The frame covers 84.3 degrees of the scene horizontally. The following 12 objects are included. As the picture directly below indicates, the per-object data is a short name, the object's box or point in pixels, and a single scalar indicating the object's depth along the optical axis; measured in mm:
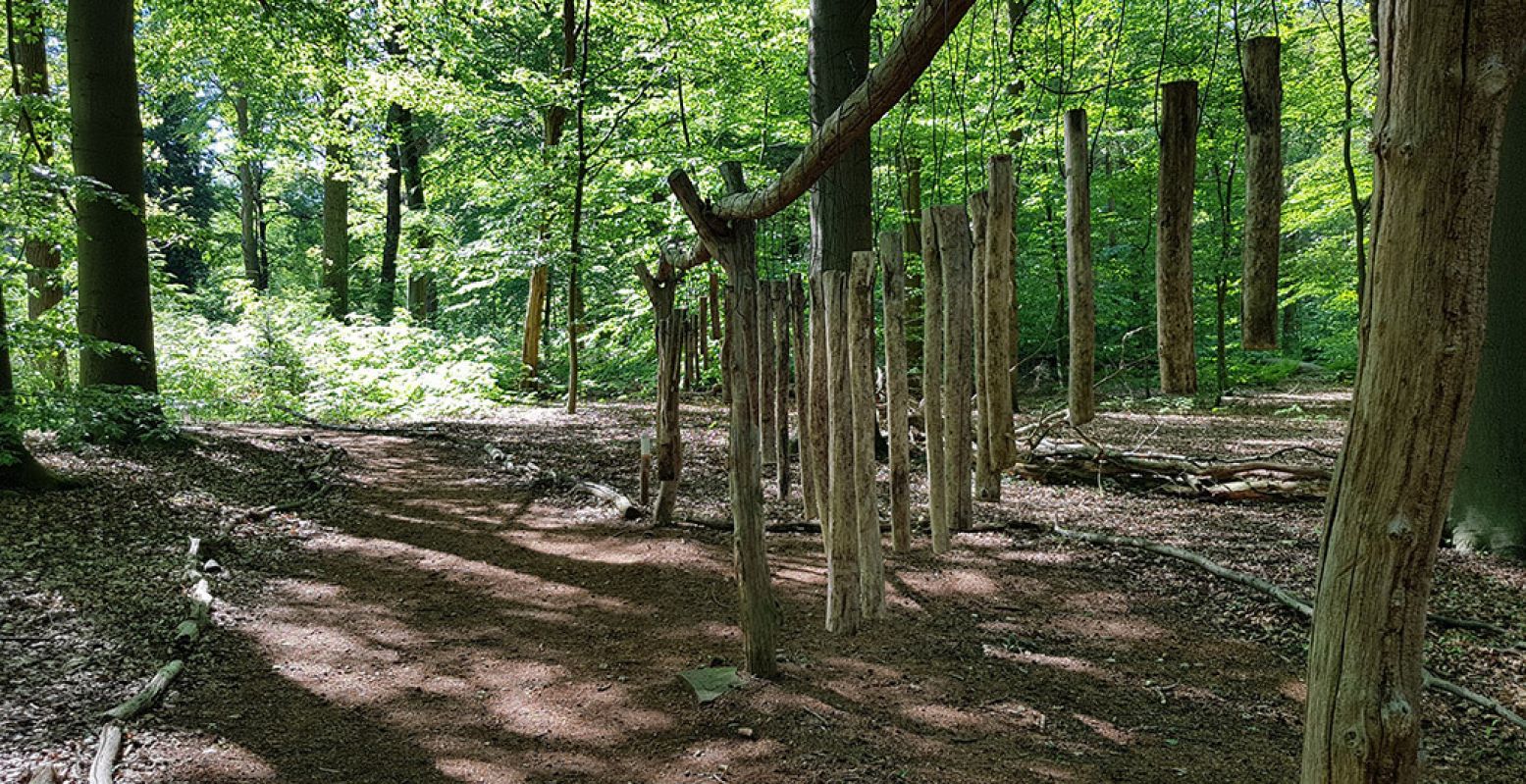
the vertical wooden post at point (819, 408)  4449
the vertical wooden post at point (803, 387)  5211
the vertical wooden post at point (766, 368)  6367
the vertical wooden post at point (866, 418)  3873
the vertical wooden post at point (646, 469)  7277
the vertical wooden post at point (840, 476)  3951
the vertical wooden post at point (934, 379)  3855
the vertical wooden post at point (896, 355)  4004
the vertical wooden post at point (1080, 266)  2809
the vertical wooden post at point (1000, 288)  3221
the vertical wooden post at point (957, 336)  3656
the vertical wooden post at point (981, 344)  3391
